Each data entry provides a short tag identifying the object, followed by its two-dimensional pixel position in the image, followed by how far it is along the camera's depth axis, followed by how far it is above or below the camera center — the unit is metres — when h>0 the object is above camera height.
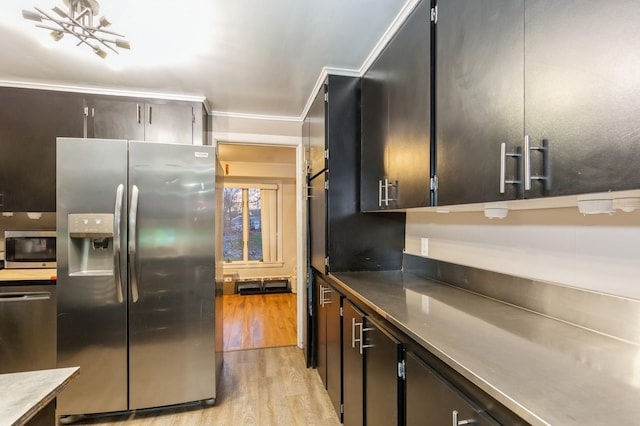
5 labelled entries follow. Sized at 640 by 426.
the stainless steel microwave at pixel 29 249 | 2.52 -0.26
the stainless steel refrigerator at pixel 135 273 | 2.05 -0.39
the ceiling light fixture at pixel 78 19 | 1.34 +0.88
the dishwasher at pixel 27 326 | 2.21 -0.79
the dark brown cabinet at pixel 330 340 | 1.98 -0.89
